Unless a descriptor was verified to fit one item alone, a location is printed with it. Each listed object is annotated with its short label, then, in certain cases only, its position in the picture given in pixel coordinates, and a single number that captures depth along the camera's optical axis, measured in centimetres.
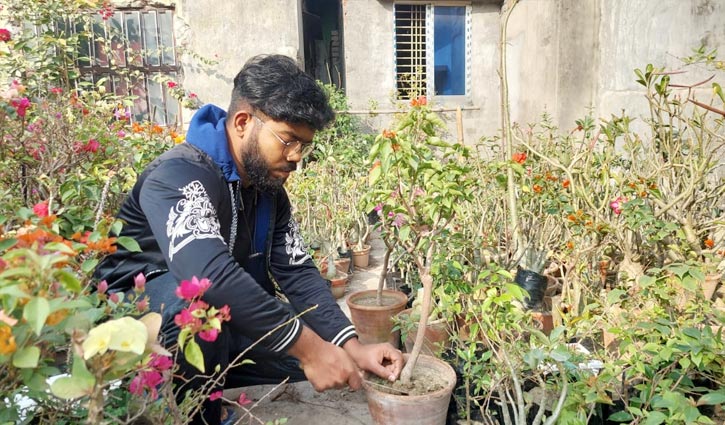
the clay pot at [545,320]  256
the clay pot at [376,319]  278
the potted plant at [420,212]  171
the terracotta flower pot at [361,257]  461
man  152
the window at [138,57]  613
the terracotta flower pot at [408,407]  169
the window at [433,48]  747
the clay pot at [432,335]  259
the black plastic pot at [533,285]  278
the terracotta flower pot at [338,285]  379
